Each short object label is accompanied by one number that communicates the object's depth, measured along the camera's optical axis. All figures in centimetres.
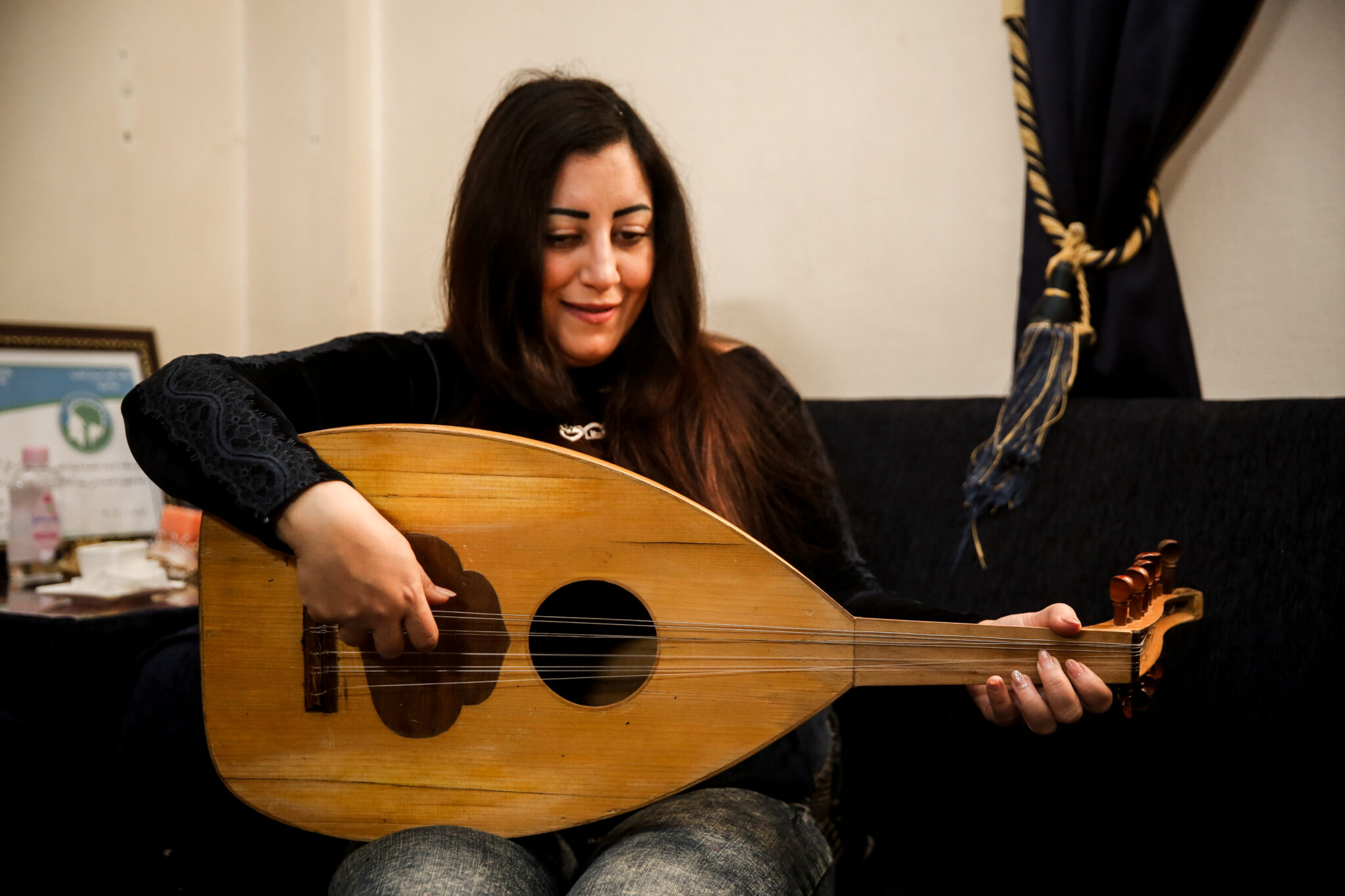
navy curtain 139
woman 97
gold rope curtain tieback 142
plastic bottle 172
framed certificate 183
